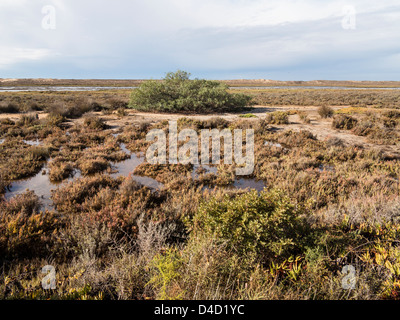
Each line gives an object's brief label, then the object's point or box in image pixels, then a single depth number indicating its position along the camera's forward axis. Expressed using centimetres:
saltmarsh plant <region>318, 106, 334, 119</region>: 1836
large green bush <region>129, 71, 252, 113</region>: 2123
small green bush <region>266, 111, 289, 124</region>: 1650
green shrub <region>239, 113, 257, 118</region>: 1867
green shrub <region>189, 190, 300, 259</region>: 326
